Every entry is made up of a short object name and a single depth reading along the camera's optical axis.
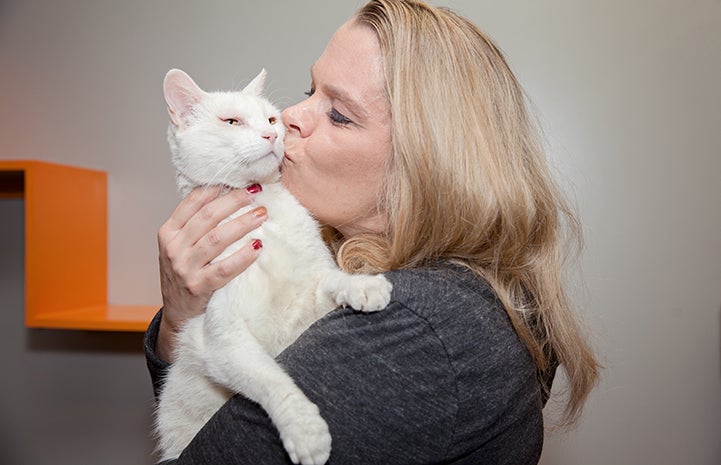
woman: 0.86
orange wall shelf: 2.02
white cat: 0.96
